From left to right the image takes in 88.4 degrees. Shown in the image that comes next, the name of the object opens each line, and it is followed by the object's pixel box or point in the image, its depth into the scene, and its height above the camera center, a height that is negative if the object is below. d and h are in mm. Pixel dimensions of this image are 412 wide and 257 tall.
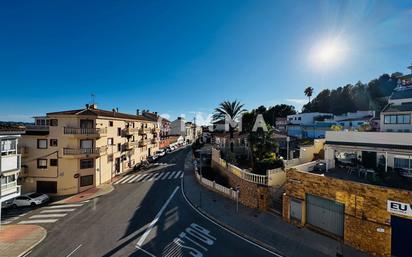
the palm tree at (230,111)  36625 +2791
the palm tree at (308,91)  87938 +15082
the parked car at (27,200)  24031 -8601
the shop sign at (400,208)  11367 -4366
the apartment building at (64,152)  27891 -3589
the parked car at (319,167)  18891 -3536
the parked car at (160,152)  56094 -7106
